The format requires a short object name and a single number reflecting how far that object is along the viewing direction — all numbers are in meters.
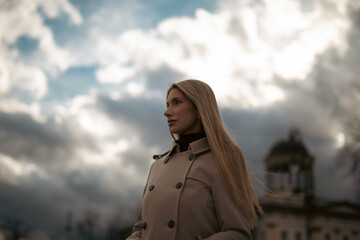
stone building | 44.91
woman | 2.75
